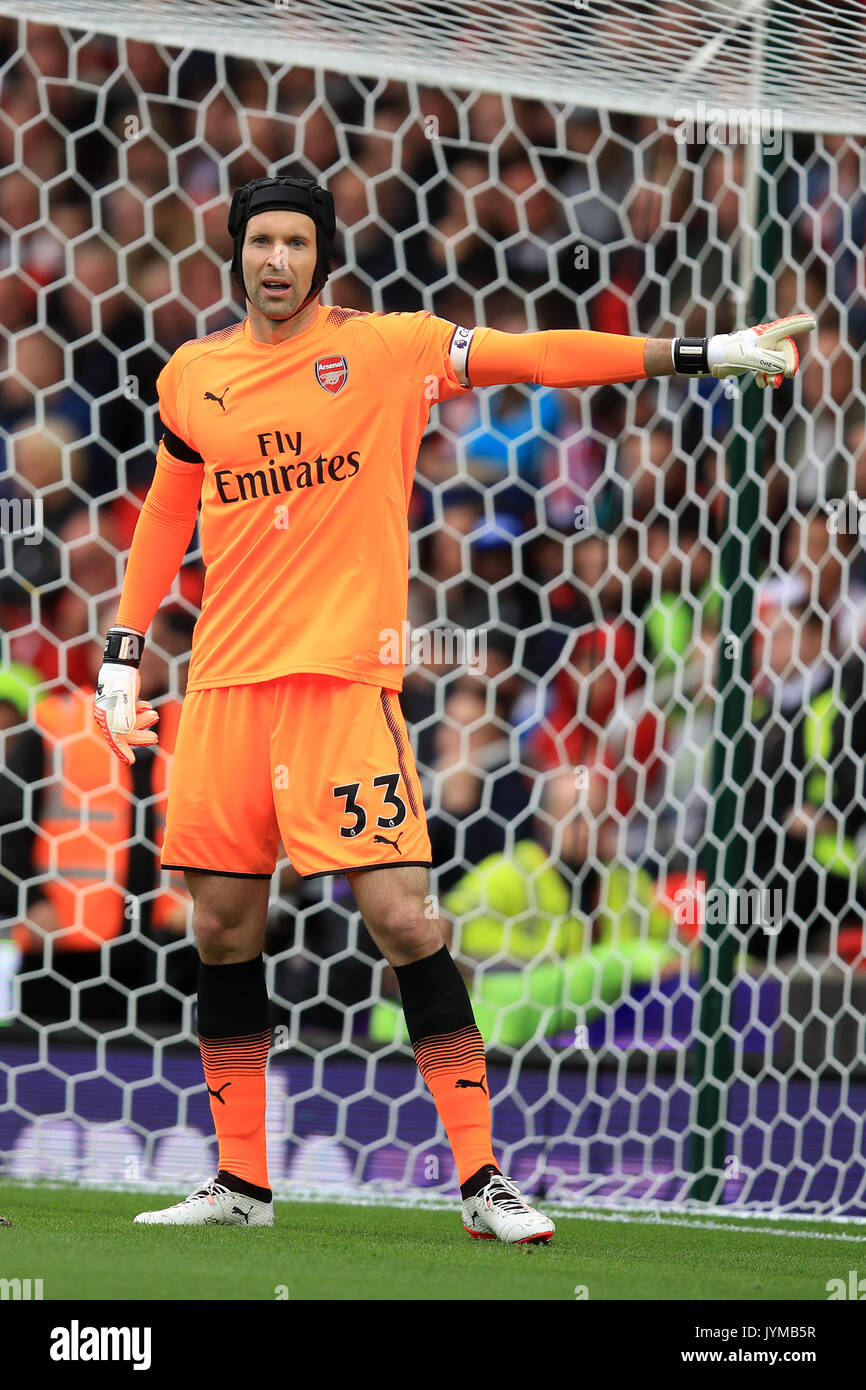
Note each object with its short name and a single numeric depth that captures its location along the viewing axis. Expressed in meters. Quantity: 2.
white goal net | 6.64
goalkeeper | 4.57
